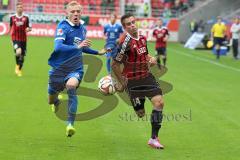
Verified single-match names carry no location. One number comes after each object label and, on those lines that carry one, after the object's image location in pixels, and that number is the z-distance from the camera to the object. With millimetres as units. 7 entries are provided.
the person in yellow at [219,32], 33188
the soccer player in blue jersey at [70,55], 9828
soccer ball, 10203
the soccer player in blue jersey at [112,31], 21781
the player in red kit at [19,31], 19641
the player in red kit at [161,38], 25000
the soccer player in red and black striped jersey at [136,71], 9477
